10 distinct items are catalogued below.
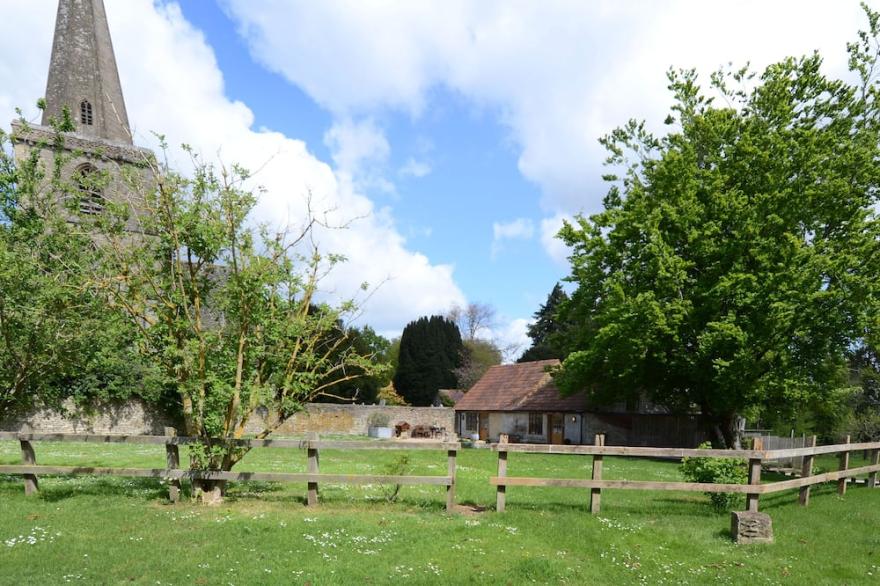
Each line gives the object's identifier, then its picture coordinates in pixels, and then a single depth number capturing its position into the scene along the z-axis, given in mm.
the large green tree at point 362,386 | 49403
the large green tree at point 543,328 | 59531
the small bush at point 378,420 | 41594
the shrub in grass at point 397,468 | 11188
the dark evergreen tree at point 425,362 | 59938
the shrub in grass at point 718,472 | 10602
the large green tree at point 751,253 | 20938
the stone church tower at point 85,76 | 38625
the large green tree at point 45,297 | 11164
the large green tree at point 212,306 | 10516
